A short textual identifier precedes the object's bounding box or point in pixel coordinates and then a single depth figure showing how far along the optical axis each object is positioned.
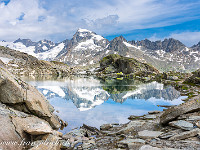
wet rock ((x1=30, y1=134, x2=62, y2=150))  16.37
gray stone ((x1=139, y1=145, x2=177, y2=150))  14.40
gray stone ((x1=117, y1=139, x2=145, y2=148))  17.23
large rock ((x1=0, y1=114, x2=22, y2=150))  15.32
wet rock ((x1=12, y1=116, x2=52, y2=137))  17.77
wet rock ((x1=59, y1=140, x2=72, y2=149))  20.02
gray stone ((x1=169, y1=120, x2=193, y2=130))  18.63
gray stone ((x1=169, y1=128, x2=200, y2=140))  16.36
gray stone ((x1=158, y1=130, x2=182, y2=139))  17.73
